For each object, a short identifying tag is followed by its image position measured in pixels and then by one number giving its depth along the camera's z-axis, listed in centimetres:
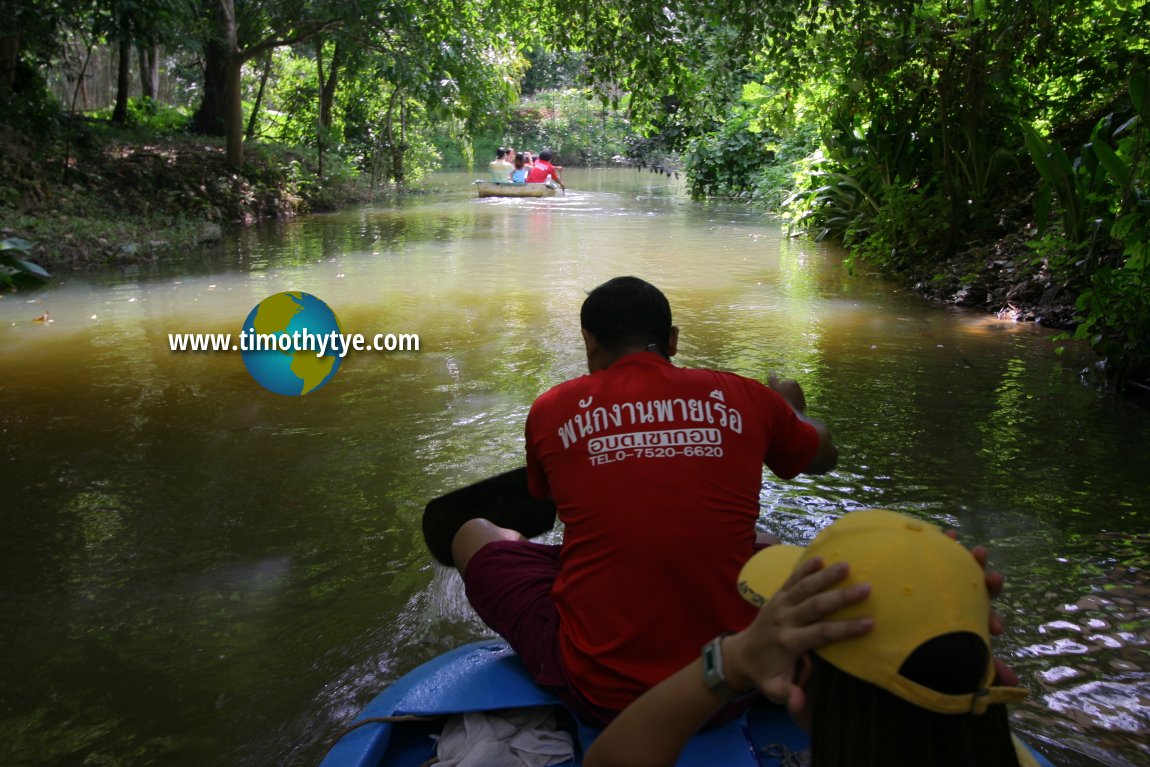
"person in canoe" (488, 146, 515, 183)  2303
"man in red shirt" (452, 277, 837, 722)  186
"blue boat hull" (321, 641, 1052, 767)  180
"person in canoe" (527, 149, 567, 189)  2283
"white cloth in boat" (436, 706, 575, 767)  183
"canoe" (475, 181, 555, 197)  2122
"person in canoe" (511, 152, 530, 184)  2341
